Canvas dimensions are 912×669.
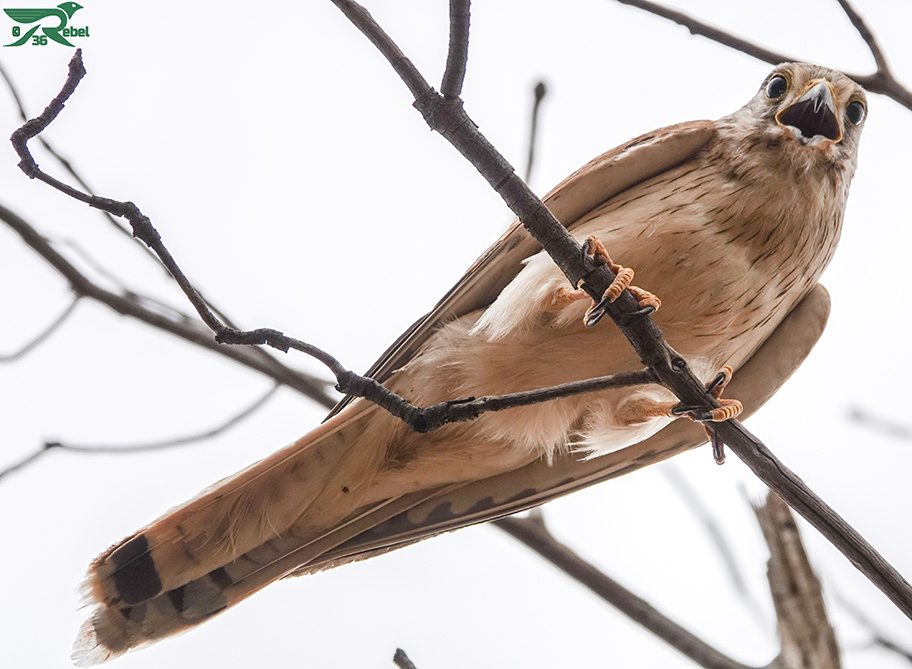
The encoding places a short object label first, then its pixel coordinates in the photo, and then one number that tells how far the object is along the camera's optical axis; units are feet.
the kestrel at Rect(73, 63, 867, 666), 20.30
